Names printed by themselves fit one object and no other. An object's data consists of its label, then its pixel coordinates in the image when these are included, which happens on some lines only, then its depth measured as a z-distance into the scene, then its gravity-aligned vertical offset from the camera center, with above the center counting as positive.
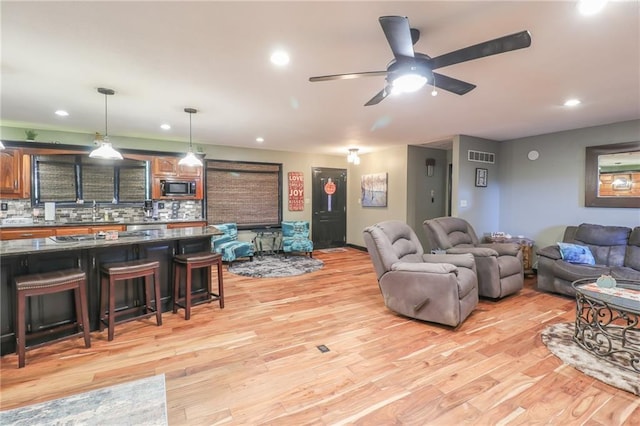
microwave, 5.75 +0.27
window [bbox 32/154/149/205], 4.92 +0.37
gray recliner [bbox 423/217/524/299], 3.87 -0.66
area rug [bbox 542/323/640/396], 2.23 -1.28
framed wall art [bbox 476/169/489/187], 5.62 +0.49
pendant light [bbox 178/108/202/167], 4.24 +0.59
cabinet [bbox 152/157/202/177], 5.67 +0.63
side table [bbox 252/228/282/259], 6.82 -0.87
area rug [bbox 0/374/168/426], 1.86 -1.31
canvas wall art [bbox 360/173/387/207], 7.03 +0.32
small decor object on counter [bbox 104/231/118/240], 3.16 -0.36
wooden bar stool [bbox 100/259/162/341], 2.87 -0.81
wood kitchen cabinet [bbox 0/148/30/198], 4.63 +0.41
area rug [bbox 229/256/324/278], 5.37 -1.21
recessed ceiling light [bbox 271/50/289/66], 2.37 +1.14
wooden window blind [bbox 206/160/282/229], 6.52 +0.20
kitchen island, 2.61 -0.58
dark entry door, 7.73 -0.11
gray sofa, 3.85 -0.73
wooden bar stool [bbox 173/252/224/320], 3.37 -0.83
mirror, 4.31 +0.42
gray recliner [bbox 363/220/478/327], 3.08 -0.81
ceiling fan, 1.64 +0.90
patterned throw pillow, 4.08 -0.67
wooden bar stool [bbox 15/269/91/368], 2.40 -0.73
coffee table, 2.46 -1.06
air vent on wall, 5.50 +0.86
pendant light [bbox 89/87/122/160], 3.43 +0.56
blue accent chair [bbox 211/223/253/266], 5.83 -0.84
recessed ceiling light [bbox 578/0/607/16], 1.56 +1.07
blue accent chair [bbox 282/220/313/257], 6.61 -0.77
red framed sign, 7.39 +0.27
